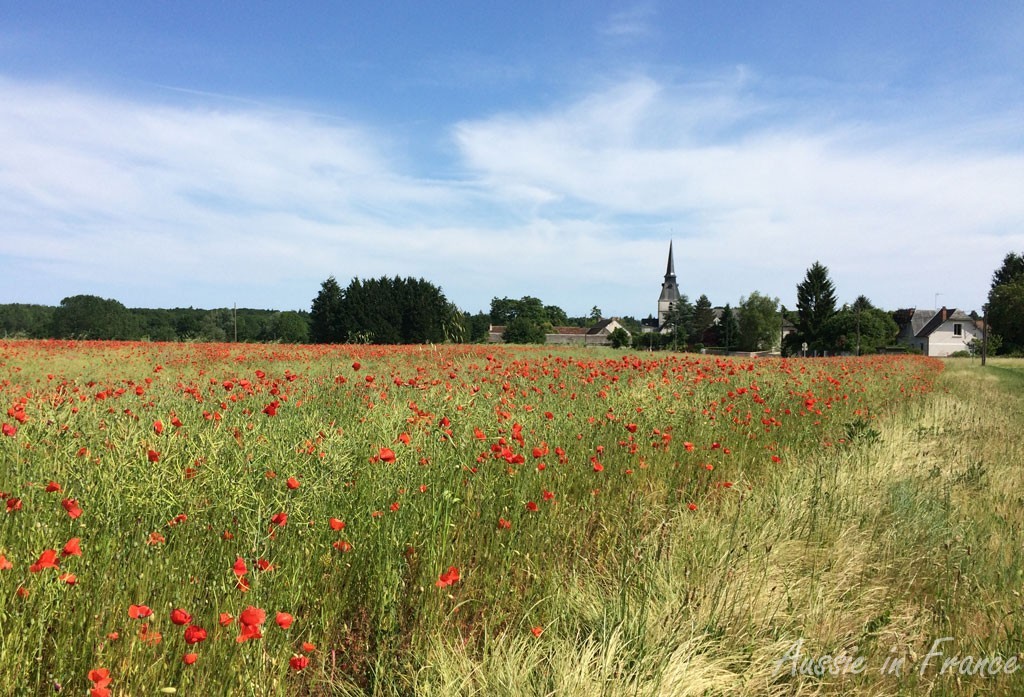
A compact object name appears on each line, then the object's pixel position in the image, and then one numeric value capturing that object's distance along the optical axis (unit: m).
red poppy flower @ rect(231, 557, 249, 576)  1.82
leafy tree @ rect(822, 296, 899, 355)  59.38
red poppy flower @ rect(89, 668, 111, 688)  1.62
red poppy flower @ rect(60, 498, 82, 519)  2.07
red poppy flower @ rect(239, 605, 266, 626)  1.62
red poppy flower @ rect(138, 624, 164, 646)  1.82
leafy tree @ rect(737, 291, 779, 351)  77.94
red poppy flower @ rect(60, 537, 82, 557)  1.84
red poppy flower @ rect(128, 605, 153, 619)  1.69
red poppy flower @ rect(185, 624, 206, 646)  1.65
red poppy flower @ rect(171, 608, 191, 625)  1.63
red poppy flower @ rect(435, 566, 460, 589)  2.26
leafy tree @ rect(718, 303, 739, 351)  84.75
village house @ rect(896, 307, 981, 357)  67.81
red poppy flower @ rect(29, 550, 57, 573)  1.77
